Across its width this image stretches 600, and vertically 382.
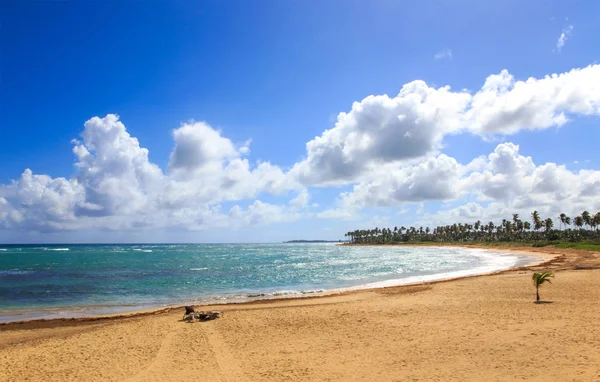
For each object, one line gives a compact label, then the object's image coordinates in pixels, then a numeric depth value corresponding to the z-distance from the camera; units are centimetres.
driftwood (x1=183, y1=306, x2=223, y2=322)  1802
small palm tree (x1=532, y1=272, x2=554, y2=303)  1938
